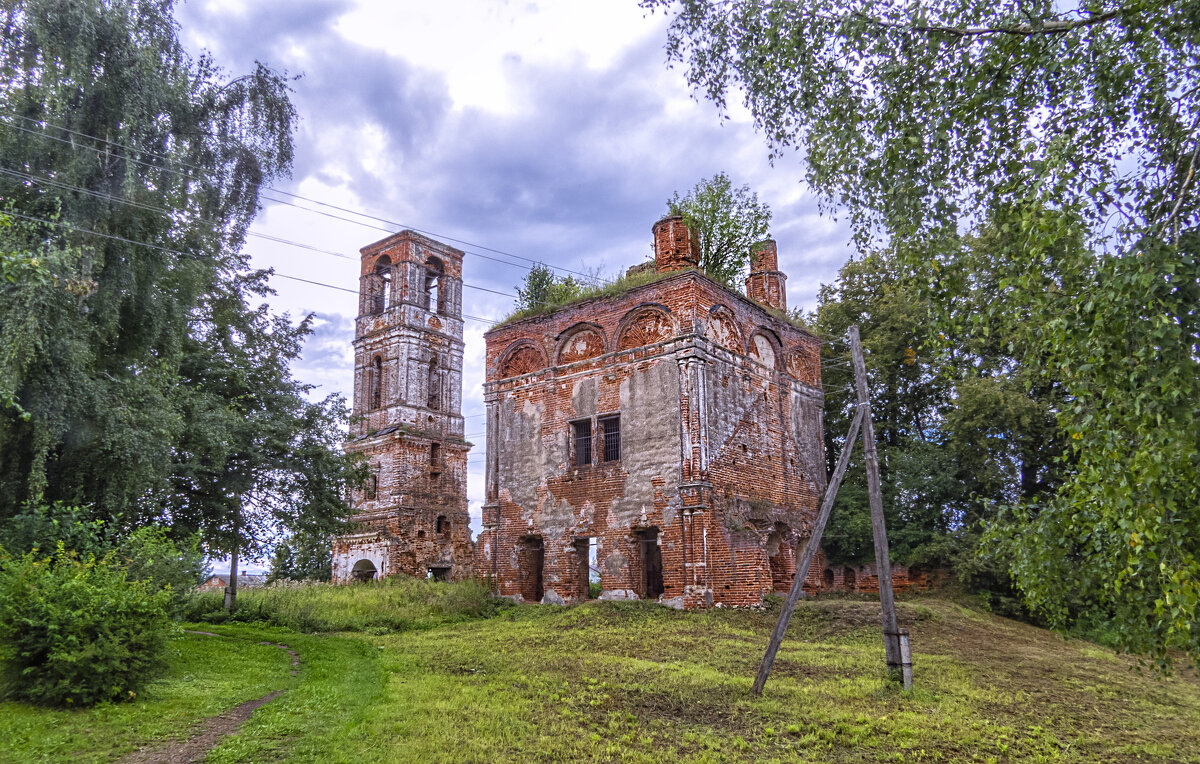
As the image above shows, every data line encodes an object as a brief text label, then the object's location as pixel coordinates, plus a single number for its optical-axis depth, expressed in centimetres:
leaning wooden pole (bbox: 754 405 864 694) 971
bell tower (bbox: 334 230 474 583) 2986
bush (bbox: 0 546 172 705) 770
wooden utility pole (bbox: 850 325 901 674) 1013
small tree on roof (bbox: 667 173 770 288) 3170
